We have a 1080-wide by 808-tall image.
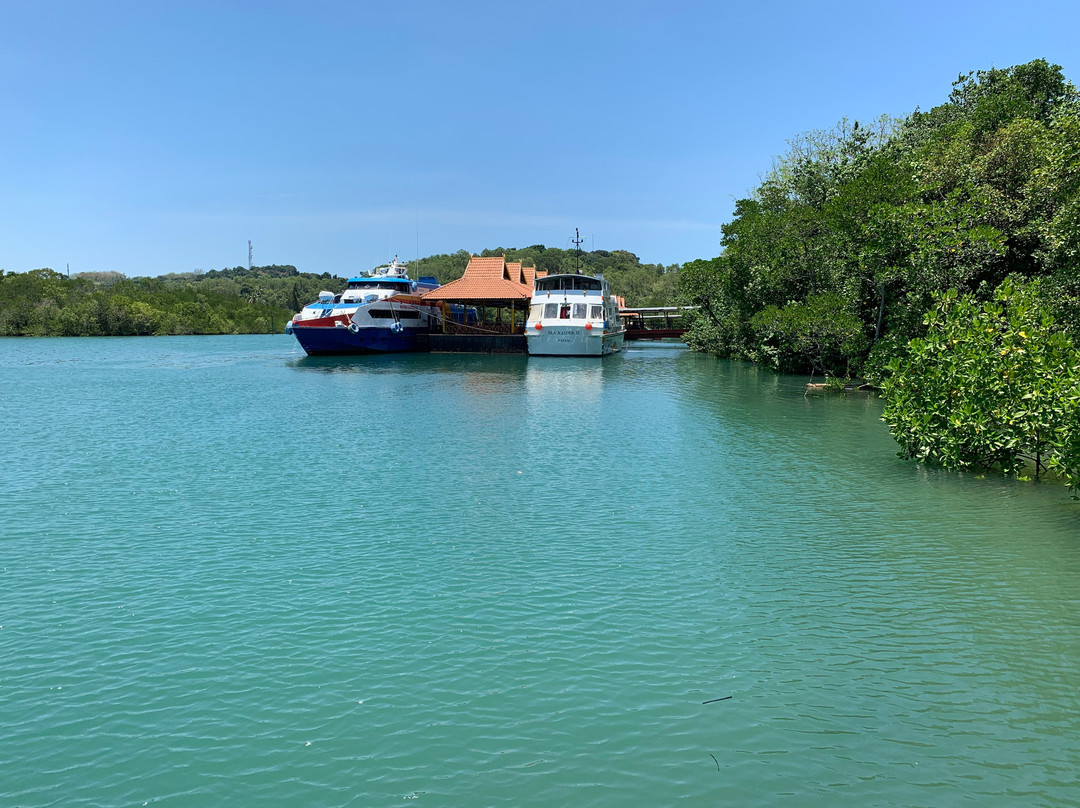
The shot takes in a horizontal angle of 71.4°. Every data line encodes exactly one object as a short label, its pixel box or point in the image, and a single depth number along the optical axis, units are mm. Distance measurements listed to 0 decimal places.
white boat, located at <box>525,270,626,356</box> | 50000
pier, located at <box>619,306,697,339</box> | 74000
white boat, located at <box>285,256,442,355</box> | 51219
